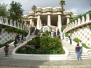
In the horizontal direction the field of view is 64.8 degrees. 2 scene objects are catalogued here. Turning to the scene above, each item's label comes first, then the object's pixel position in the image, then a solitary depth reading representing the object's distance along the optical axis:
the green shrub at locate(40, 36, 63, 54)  6.80
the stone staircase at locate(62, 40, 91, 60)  6.50
